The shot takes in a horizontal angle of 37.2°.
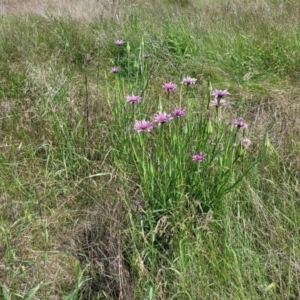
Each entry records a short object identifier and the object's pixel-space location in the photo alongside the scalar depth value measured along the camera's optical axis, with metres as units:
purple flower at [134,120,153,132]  1.50
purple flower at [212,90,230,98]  1.52
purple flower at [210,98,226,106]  1.53
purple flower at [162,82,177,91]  1.62
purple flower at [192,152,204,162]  1.48
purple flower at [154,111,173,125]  1.48
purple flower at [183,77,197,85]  1.60
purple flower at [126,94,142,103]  1.64
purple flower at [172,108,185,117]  1.51
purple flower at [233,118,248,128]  1.51
